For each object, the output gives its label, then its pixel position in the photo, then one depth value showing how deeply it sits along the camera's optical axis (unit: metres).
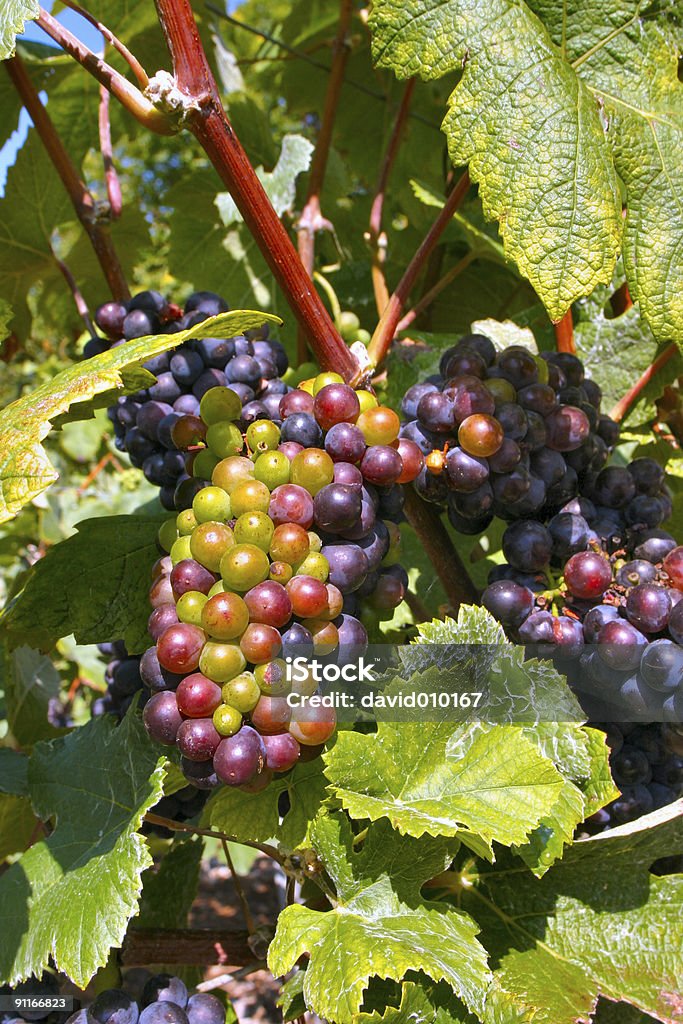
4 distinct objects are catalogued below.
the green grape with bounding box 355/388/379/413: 0.54
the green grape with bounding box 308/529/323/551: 0.52
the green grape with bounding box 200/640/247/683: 0.49
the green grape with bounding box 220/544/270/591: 0.50
